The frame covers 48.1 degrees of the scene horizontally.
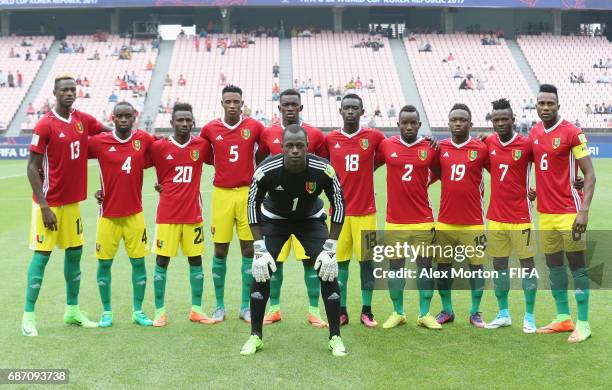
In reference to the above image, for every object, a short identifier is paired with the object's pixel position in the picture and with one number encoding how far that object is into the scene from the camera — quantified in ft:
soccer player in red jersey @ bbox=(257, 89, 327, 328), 22.75
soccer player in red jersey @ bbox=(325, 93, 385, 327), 22.85
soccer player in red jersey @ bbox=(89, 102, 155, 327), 22.40
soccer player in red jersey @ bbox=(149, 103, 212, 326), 22.94
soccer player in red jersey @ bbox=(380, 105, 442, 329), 22.40
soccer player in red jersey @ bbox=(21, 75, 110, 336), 21.20
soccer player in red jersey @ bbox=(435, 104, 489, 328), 22.38
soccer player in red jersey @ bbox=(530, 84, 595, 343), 20.92
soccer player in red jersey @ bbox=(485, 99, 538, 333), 21.91
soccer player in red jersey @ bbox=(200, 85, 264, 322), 23.35
